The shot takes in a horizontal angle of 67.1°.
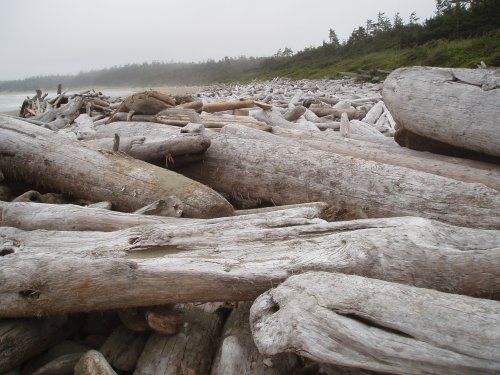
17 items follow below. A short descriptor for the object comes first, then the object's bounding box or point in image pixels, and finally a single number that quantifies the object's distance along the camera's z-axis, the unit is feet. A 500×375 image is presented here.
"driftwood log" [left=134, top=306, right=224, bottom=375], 6.55
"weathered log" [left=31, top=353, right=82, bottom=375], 6.78
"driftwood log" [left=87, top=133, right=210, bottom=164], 13.00
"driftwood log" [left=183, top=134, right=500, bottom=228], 8.97
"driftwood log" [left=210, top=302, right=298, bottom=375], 6.04
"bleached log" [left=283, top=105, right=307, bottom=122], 27.71
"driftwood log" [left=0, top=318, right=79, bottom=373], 6.93
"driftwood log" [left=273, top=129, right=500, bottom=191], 10.87
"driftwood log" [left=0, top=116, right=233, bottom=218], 10.77
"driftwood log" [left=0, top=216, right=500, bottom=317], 6.09
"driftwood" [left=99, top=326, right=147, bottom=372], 6.94
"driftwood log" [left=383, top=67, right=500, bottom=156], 10.88
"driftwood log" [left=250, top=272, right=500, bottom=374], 4.54
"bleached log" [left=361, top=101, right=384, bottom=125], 28.27
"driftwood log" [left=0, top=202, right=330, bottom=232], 8.62
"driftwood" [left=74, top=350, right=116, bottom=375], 6.13
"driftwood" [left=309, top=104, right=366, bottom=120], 30.30
